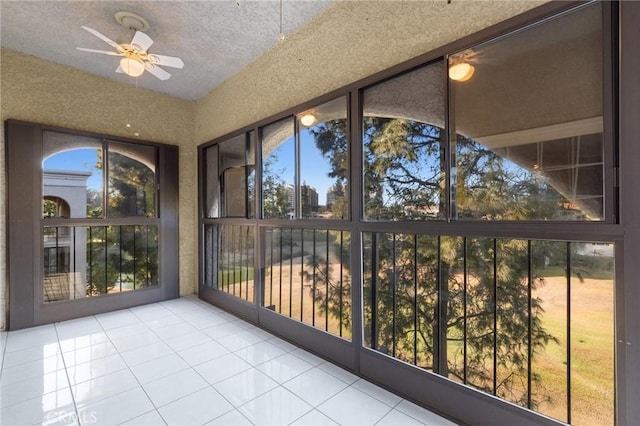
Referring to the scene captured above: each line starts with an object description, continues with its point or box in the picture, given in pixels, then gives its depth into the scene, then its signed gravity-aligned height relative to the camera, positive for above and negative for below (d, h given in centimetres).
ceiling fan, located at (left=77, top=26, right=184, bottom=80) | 240 +148
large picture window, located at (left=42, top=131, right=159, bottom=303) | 346 -3
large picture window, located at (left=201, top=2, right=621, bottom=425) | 140 -6
